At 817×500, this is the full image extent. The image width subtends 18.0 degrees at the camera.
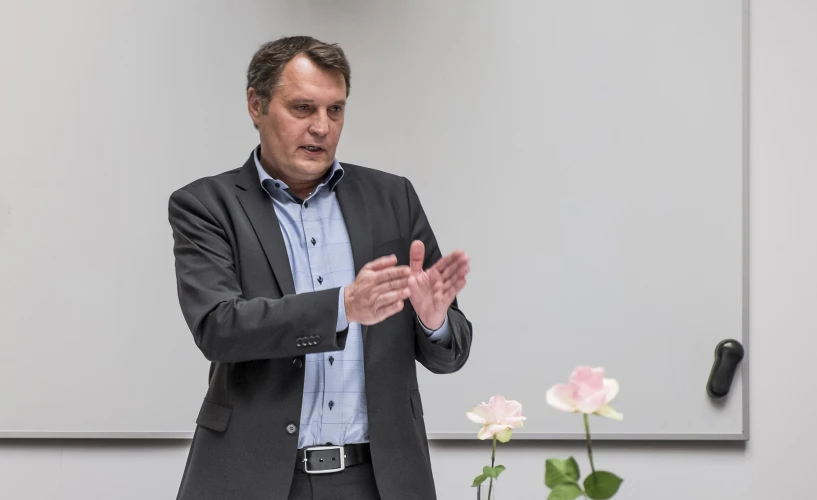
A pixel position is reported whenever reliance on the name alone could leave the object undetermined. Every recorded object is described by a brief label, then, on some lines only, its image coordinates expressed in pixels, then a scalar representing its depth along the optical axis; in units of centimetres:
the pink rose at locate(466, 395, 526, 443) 379
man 419
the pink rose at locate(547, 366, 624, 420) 334
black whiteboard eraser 528
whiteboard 531
